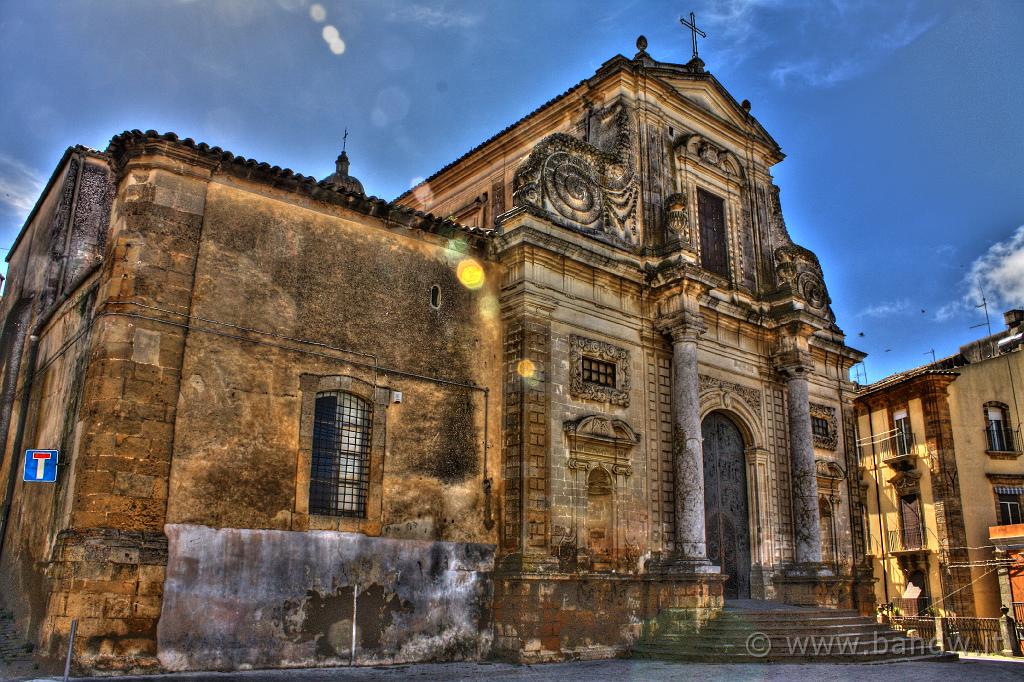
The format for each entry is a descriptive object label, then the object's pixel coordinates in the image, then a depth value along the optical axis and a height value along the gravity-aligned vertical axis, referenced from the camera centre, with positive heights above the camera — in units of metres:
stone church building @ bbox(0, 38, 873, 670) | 11.73 +2.75
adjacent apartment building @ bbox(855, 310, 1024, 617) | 28.38 +3.05
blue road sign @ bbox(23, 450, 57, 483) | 11.63 +1.31
